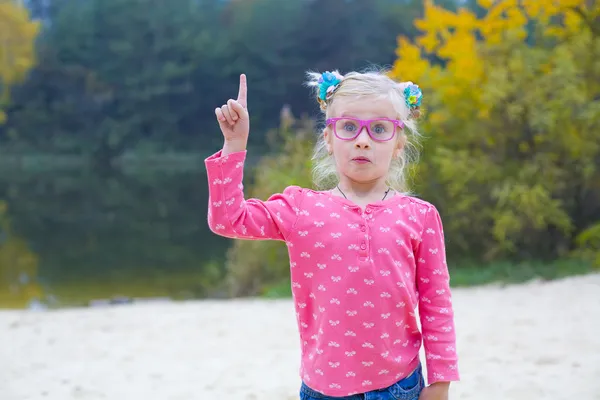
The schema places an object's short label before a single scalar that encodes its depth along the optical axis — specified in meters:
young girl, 1.83
